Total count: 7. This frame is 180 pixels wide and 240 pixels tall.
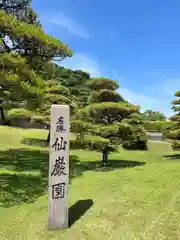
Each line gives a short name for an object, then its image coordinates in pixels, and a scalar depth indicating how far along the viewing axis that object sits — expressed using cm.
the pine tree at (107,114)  849
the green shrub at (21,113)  1518
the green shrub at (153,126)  2259
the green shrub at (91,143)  802
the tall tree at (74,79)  2599
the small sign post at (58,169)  381
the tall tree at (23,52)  569
